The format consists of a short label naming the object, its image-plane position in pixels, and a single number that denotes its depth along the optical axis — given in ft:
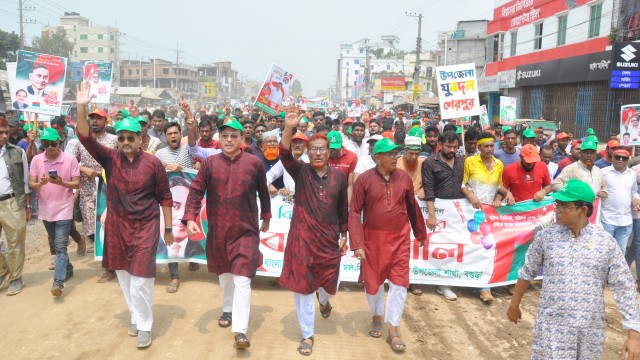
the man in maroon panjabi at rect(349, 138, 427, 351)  14.79
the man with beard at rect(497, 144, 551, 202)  20.36
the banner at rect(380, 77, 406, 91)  203.72
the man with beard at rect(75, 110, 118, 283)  19.79
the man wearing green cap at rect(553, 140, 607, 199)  19.98
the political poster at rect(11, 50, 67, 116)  27.27
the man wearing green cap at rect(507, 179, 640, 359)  9.38
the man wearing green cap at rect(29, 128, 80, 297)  18.58
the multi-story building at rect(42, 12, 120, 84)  295.28
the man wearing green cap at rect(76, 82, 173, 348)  14.44
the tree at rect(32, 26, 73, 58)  214.07
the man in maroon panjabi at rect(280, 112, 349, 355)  14.39
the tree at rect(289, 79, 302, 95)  607.37
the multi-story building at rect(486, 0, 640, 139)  56.49
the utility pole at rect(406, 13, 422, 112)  118.23
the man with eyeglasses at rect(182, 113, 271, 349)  14.37
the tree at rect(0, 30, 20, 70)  129.49
